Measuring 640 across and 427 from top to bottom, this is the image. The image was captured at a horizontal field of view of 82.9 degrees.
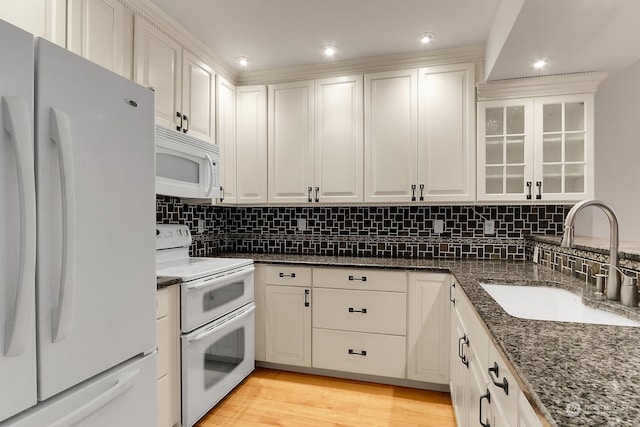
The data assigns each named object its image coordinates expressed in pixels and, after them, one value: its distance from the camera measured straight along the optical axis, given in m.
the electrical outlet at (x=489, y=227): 2.88
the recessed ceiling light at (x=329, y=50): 2.63
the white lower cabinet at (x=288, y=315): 2.70
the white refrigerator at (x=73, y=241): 0.86
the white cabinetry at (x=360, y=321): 2.52
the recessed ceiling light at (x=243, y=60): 2.83
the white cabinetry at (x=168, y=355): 1.81
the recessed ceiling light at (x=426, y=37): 2.43
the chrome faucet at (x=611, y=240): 1.31
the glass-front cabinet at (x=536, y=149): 2.49
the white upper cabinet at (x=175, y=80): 2.10
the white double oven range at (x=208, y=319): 1.96
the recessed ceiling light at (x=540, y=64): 2.21
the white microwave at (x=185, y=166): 2.11
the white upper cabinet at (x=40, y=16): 1.38
